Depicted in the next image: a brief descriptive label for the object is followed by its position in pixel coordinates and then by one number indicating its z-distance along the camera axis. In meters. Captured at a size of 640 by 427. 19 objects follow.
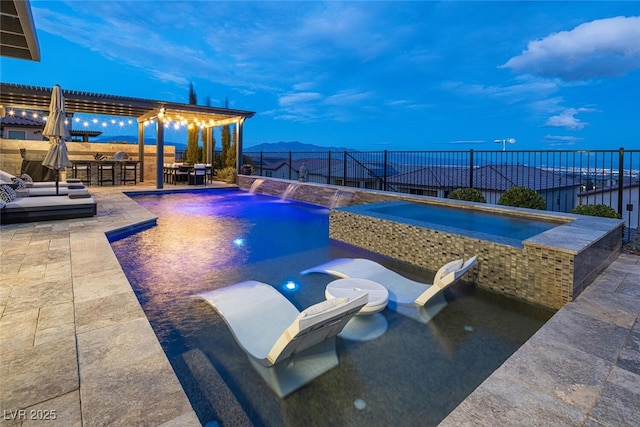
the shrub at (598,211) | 5.41
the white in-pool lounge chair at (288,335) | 2.19
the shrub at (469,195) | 7.41
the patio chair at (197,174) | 13.92
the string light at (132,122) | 15.61
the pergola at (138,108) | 11.10
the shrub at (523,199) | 6.58
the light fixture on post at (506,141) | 8.82
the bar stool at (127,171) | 13.92
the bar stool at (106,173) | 13.52
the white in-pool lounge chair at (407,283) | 3.30
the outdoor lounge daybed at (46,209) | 5.95
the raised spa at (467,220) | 4.54
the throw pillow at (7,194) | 6.14
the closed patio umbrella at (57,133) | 7.48
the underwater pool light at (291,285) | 3.88
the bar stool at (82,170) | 13.20
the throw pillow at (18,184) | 7.69
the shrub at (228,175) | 15.33
